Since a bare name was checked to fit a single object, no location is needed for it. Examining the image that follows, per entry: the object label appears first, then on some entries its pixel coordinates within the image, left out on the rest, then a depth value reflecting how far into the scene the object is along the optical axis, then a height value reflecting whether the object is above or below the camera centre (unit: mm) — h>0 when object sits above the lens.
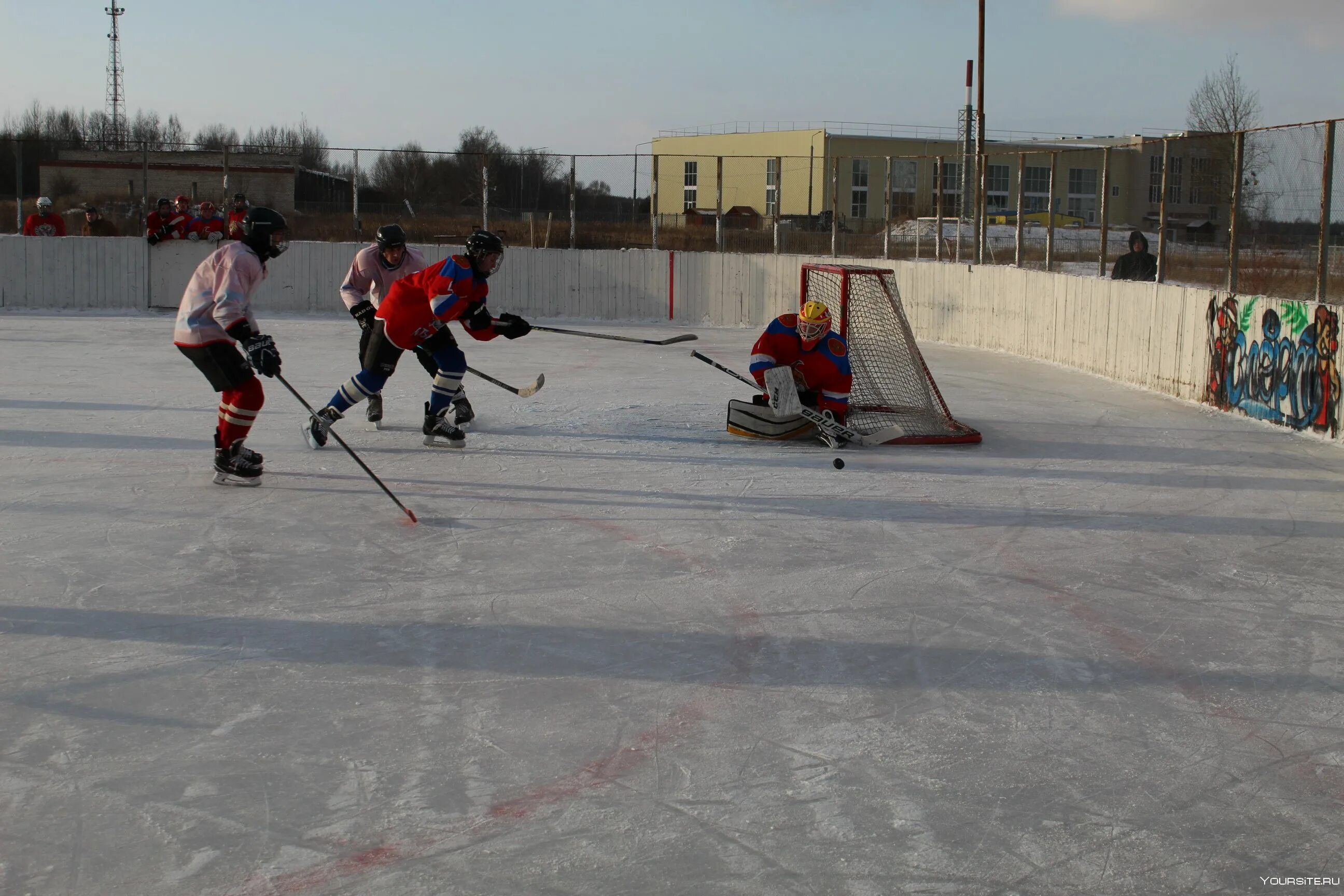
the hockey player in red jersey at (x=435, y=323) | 7168 -57
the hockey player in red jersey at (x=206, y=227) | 16500 +1074
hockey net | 7801 -300
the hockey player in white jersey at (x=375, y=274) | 7812 +243
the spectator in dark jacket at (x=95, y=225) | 16562 +1085
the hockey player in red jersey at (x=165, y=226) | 16344 +1080
